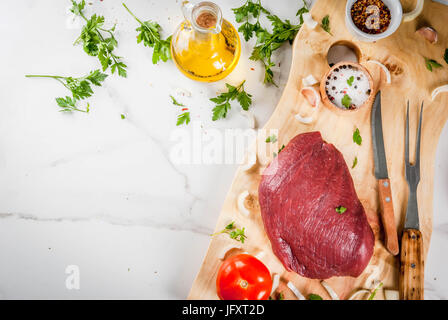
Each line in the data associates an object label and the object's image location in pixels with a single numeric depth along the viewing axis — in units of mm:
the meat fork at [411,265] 710
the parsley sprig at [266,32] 749
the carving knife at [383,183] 715
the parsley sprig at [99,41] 757
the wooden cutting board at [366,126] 725
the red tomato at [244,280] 674
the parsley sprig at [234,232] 718
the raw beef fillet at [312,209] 695
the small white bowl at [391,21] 704
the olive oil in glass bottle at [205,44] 677
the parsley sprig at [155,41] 751
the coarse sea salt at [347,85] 717
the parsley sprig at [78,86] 763
